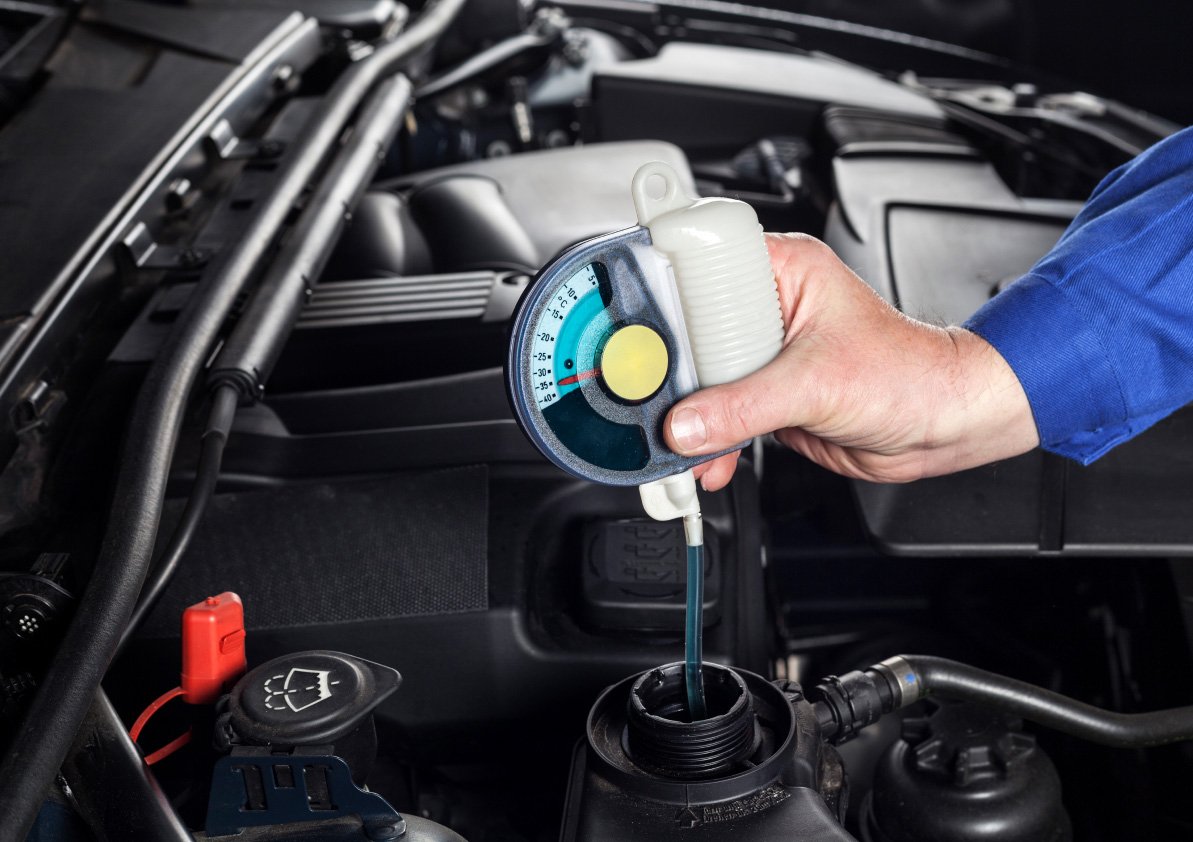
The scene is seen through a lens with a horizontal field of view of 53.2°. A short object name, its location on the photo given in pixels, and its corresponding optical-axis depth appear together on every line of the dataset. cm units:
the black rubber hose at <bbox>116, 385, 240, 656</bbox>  71
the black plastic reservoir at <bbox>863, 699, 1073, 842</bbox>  88
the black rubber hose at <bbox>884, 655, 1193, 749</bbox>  85
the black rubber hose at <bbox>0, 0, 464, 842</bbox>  58
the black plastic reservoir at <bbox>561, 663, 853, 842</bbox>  66
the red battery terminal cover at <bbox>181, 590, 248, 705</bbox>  69
